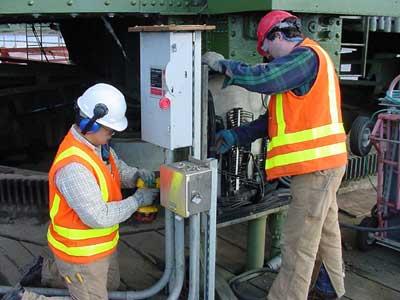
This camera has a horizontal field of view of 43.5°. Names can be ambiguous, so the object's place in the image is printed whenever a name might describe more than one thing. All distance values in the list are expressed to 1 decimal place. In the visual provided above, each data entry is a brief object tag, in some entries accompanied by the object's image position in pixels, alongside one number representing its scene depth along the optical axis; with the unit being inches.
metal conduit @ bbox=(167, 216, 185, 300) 107.5
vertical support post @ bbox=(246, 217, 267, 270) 141.7
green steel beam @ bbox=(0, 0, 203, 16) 132.6
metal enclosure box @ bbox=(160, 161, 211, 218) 95.8
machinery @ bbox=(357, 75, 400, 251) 150.2
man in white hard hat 95.2
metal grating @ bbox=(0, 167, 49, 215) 192.5
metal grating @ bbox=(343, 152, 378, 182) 228.6
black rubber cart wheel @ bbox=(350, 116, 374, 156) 151.5
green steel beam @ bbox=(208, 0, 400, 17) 135.3
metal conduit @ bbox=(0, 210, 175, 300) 109.9
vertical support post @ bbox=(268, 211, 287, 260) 152.9
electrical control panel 96.4
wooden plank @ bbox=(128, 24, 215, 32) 93.1
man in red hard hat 102.8
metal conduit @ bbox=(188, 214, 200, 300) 103.7
